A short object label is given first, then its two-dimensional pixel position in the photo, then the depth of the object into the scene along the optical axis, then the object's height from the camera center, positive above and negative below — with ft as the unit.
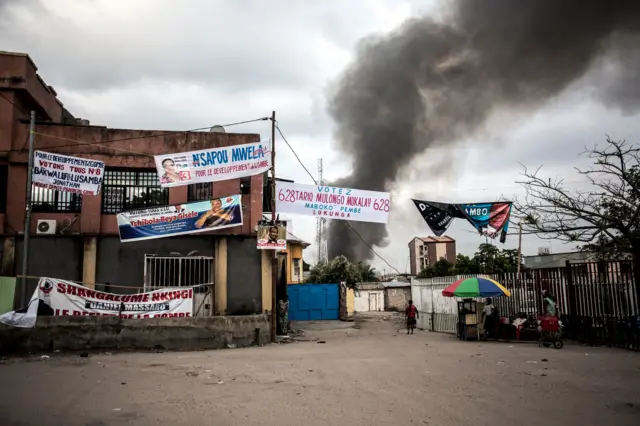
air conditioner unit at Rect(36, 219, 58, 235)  51.54 +6.64
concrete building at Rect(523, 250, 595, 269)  134.47 +6.16
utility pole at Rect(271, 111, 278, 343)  53.72 +2.35
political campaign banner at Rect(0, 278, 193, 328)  45.12 -1.11
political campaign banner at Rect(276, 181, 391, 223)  52.03 +8.65
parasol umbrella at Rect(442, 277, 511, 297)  52.45 -0.52
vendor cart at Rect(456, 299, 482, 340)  55.42 -4.34
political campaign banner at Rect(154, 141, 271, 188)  48.98 +12.27
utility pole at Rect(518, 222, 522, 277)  58.93 +4.32
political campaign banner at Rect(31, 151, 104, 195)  47.29 +11.15
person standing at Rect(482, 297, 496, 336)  55.77 -4.21
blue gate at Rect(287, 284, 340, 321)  100.68 -2.91
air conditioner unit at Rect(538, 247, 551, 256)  150.29 +9.62
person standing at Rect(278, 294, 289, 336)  62.59 -3.49
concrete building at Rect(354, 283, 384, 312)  151.23 -3.67
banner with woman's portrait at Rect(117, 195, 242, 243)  51.31 +7.22
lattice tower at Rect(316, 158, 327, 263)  151.74 +14.71
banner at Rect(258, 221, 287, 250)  53.36 +5.22
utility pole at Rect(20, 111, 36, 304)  46.70 +8.06
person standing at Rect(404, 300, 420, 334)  65.87 -3.98
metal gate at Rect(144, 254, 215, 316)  53.31 +1.63
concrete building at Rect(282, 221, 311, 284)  115.16 +7.20
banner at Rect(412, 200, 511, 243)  50.80 +6.95
